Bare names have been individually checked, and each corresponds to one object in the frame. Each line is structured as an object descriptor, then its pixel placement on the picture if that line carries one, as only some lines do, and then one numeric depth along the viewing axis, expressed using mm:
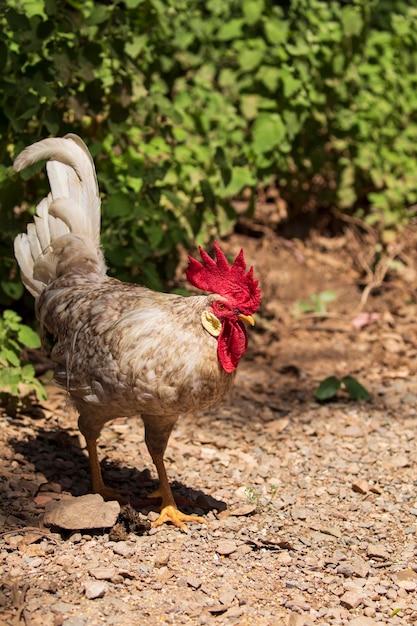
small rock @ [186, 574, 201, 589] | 3752
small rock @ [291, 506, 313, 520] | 4538
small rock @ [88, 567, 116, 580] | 3695
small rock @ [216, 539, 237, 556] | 4090
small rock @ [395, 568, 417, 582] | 3959
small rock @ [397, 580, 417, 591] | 3873
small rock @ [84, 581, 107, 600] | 3564
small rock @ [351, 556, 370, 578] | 3971
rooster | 3943
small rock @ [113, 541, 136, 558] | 3936
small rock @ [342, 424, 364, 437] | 5531
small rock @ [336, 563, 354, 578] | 3974
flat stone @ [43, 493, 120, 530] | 4004
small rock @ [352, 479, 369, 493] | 4809
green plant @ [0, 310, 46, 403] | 5113
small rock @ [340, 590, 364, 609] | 3719
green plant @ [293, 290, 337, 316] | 7418
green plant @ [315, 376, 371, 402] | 5941
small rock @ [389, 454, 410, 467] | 5125
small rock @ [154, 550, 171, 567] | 3895
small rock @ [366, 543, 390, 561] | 4144
